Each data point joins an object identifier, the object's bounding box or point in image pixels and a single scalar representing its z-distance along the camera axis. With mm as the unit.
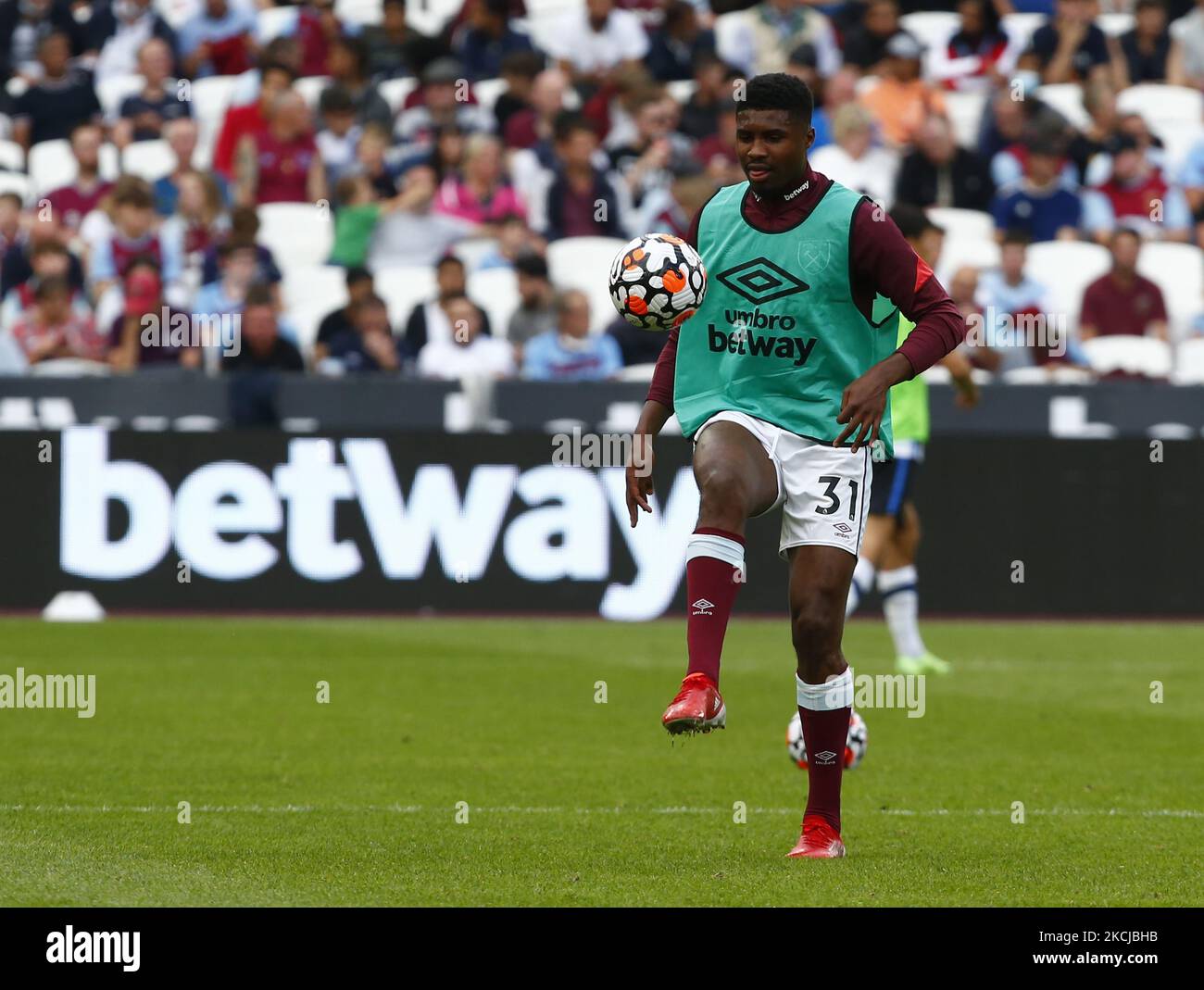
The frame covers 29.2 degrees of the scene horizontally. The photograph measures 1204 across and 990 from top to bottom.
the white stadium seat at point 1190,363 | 18578
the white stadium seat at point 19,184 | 20109
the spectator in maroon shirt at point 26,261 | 18703
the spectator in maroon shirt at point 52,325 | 17609
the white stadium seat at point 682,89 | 21578
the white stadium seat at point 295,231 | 19828
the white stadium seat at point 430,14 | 22500
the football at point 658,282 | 6965
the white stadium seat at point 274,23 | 22000
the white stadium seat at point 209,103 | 21328
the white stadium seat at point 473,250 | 19438
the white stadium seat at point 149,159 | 20516
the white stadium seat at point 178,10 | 22266
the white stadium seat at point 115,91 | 21703
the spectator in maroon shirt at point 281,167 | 19922
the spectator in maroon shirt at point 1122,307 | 18562
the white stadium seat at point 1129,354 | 18312
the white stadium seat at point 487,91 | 21266
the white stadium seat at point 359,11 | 22594
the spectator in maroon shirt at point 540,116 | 20484
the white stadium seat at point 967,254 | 19266
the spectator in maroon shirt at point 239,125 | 20016
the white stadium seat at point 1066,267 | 19434
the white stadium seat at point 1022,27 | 22531
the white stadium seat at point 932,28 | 22609
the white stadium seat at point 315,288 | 18953
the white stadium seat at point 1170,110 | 21656
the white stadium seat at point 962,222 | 19844
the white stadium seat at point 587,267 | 19016
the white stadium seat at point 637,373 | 17078
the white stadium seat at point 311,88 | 21289
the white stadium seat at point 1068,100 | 21578
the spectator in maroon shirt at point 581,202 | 19688
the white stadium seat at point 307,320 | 18406
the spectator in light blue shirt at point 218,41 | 21859
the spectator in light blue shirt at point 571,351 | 17448
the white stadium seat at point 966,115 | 21297
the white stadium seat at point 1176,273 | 19508
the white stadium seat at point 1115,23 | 22719
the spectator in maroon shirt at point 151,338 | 17562
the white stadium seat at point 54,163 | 20812
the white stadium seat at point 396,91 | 21422
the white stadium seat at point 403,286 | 18969
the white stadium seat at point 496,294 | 18812
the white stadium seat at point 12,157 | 20984
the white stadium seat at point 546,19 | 22094
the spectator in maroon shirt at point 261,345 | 17000
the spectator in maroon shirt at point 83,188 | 19859
